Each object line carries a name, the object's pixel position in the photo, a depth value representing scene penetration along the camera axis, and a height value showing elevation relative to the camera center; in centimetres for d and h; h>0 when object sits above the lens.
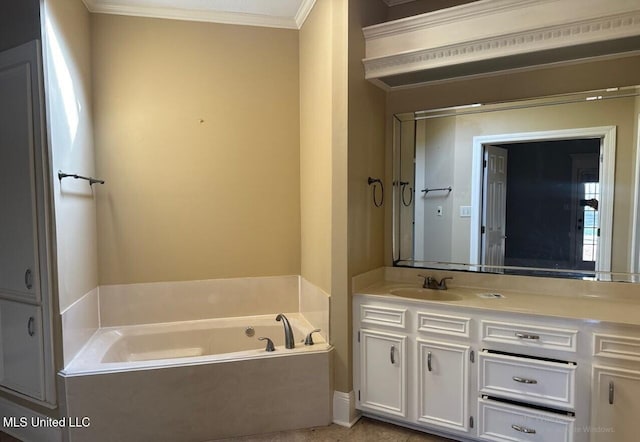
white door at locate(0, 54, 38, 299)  206 +13
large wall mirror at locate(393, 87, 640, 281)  216 +8
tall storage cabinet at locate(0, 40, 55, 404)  204 -12
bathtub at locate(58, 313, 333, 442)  207 -110
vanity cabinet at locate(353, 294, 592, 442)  184 -91
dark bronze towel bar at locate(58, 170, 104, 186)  213 +15
